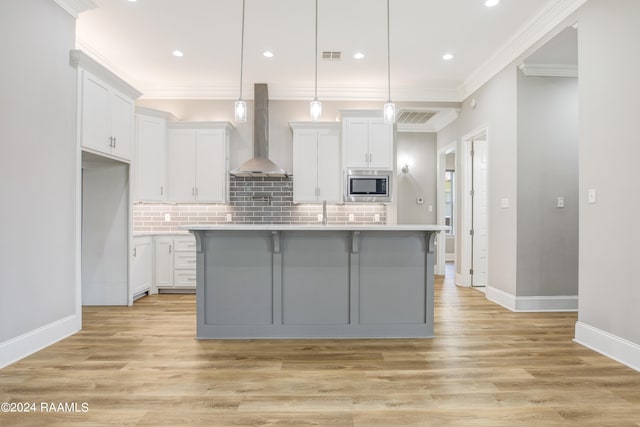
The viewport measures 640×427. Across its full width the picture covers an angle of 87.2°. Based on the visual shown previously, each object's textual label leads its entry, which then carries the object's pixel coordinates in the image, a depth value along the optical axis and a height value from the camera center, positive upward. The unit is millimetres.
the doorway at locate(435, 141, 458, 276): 6208 +210
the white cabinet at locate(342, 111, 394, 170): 5016 +1122
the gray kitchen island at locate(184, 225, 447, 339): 2959 -633
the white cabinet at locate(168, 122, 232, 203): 5012 +777
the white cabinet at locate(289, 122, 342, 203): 5121 +757
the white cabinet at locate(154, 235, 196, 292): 4836 -765
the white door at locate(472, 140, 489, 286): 5242 +23
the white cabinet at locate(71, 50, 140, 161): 3162 +1067
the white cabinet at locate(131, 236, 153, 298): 4348 -736
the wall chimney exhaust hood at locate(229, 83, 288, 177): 5133 +1373
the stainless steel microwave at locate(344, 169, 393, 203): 5000 +418
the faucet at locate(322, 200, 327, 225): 4969 +10
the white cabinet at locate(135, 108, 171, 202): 4746 +812
